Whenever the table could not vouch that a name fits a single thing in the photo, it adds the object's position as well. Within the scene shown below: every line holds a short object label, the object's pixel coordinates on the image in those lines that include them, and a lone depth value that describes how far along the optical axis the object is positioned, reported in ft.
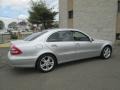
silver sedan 10.11
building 26.15
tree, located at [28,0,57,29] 44.97
